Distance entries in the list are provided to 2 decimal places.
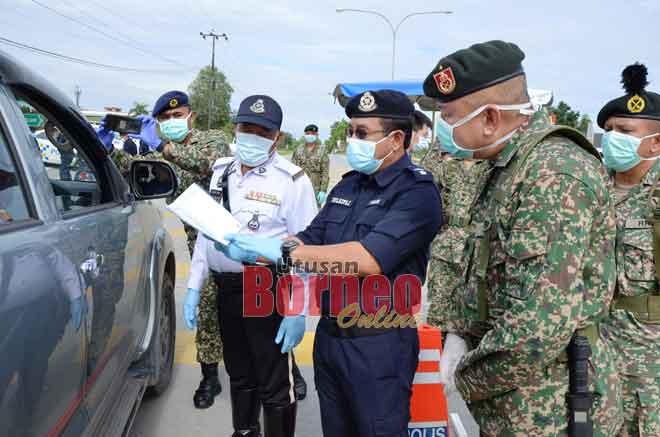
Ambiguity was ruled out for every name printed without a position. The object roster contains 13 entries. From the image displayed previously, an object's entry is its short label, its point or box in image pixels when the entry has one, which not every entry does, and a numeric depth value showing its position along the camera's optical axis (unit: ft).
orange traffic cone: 7.95
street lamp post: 60.34
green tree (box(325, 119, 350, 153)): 241.55
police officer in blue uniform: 6.10
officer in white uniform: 8.57
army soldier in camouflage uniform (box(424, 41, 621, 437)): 4.24
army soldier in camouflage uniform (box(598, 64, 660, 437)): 6.72
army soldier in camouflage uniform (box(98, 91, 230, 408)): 11.25
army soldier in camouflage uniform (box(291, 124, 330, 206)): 30.45
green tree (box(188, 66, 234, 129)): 237.86
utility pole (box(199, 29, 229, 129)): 171.12
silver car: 3.92
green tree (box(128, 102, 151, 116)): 208.52
